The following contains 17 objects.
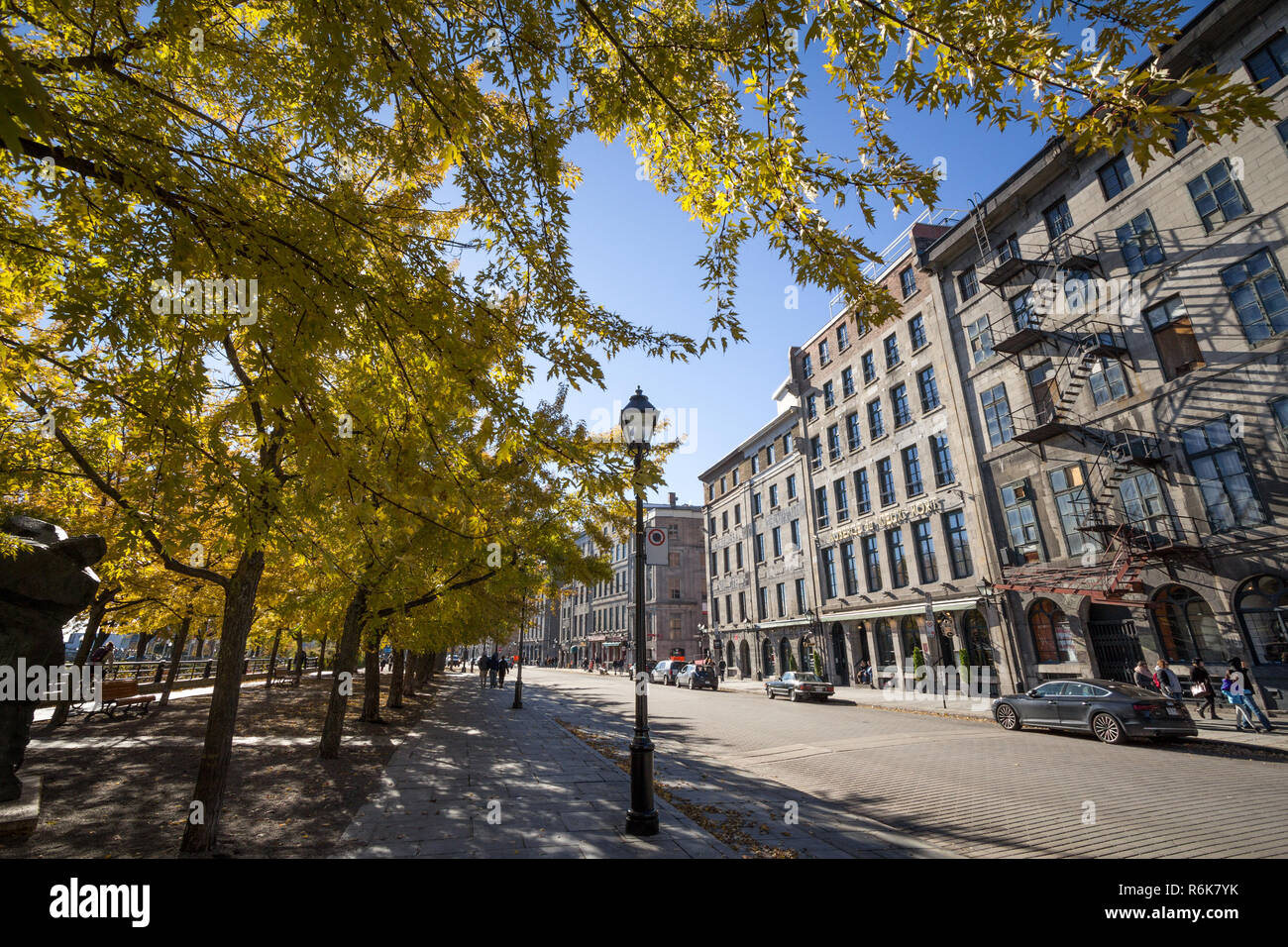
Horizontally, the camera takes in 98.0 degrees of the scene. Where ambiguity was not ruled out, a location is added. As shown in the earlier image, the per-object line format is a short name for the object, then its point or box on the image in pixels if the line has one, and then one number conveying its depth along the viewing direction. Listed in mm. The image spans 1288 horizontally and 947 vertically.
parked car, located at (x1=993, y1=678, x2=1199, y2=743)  12172
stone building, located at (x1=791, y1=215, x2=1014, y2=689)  23984
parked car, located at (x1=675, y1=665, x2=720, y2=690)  33656
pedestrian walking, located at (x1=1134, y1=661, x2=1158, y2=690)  16531
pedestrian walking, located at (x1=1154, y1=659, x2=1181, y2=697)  14609
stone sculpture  6395
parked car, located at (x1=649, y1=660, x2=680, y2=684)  40675
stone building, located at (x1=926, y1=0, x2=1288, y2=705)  15195
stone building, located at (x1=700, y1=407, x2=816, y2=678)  36000
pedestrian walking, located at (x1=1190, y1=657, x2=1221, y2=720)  14859
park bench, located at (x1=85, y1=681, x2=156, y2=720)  14406
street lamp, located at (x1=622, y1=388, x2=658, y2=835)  6465
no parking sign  7941
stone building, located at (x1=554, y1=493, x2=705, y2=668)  59188
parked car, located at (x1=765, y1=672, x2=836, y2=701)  24625
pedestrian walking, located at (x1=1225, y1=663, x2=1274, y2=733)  13172
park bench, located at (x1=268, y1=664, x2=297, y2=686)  27828
